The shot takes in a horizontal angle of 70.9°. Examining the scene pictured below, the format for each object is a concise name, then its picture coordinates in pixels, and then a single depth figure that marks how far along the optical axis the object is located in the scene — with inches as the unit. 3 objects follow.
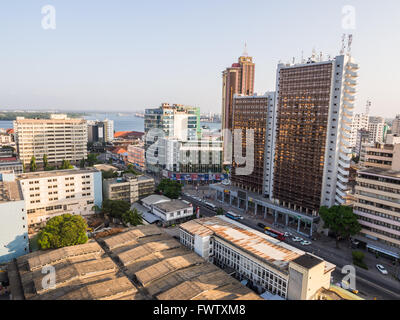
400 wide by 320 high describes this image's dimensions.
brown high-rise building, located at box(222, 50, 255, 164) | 5664.4
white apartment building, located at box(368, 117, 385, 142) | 6648.6
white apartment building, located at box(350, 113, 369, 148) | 6653.5
